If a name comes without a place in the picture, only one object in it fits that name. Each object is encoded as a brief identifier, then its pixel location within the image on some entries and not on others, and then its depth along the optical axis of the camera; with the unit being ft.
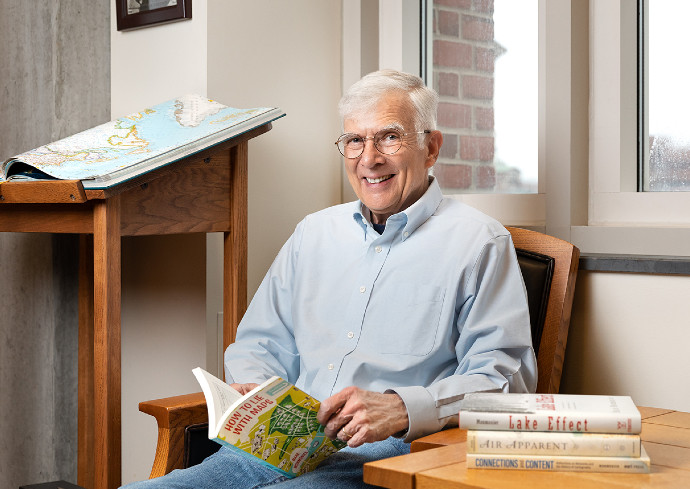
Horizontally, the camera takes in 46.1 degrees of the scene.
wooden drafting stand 5.51
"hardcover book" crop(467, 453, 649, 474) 3.33
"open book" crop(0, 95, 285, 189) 5.45
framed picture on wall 7.18
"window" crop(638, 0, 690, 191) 6.22
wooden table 3.20
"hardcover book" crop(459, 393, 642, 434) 3.35
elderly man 4.83
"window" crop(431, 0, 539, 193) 7.11
